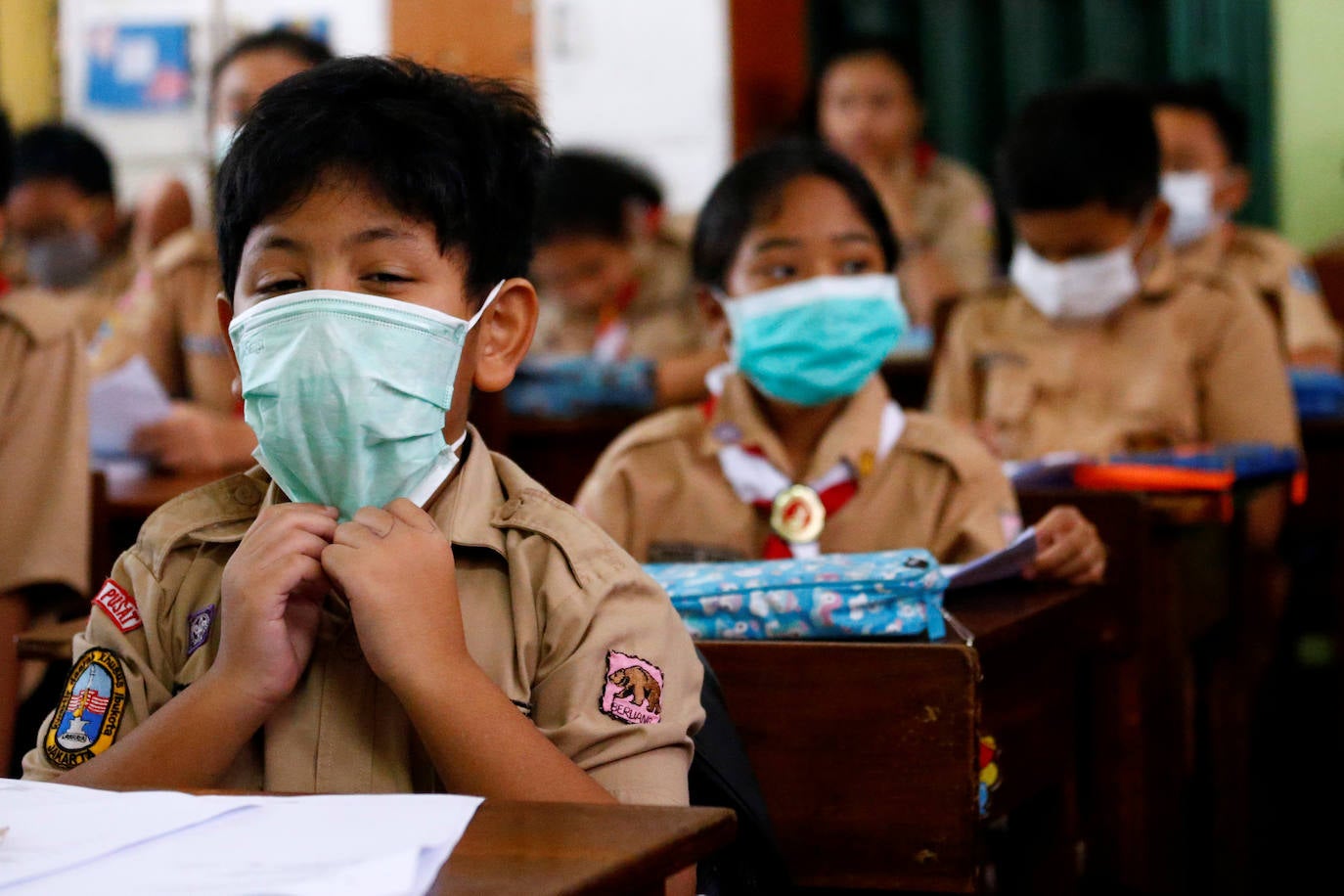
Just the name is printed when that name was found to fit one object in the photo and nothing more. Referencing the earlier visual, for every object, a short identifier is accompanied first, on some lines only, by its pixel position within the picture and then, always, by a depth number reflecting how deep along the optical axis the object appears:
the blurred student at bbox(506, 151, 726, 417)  4.01
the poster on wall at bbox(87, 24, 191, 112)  6.55
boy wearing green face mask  1.02
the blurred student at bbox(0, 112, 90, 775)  1.88
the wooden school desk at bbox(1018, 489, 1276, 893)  2.07
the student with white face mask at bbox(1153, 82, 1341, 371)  4.20
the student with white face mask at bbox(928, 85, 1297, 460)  2.88
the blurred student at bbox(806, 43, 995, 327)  4.64
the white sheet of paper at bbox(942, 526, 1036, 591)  1.58
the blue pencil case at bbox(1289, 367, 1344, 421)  3.16
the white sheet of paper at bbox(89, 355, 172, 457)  2.63
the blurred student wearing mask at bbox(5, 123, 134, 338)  4.38
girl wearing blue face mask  1.97
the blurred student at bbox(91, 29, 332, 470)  3.09
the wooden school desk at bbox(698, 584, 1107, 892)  1.33
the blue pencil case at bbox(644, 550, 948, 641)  1.38
